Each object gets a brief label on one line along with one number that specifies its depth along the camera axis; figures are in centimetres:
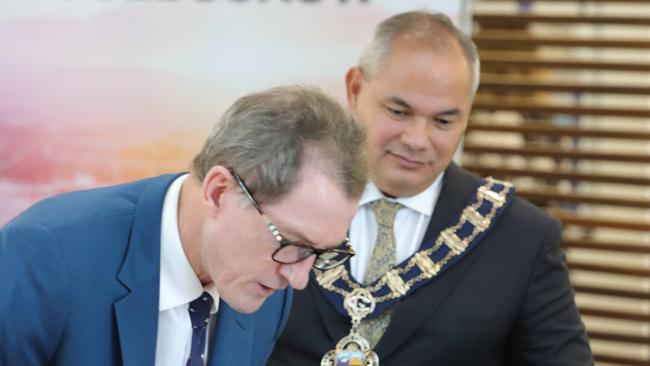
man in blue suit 344
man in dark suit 393
